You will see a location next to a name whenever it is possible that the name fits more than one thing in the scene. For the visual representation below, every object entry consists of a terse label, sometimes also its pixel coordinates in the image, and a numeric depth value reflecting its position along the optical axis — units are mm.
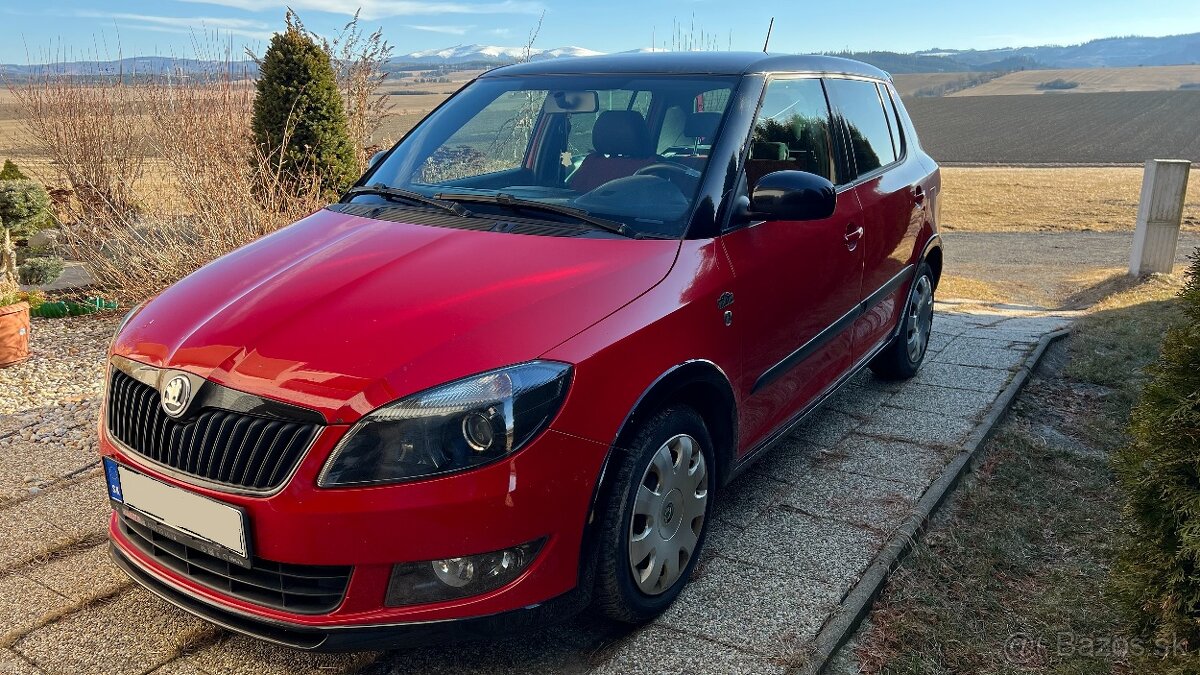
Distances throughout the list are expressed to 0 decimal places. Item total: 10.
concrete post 10086
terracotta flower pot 5562
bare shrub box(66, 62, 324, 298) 7133
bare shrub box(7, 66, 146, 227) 10047
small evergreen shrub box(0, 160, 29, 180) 10619
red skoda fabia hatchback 2193
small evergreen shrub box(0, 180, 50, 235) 9219
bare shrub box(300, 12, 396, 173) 10461
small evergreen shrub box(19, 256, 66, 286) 7852
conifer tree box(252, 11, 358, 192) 9656
